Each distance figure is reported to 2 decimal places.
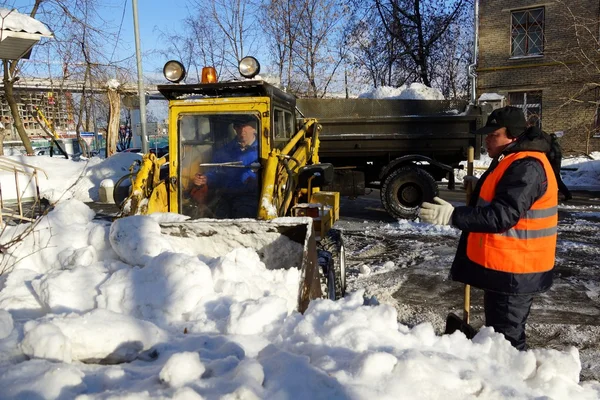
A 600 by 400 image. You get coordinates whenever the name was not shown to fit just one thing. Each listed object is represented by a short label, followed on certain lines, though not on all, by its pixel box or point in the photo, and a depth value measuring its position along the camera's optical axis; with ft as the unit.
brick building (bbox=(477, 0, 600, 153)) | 58.23
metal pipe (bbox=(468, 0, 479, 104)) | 59.21
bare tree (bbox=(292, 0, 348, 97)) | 59.98
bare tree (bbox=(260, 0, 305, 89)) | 59.16
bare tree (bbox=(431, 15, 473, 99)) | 75.31
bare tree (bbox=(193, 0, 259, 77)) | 60.11
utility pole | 37.35
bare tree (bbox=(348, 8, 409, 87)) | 74.02
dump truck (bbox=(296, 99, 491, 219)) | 29.07
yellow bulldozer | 14.66
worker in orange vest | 8.59
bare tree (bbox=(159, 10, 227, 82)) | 62.13
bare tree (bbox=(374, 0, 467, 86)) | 72.74
